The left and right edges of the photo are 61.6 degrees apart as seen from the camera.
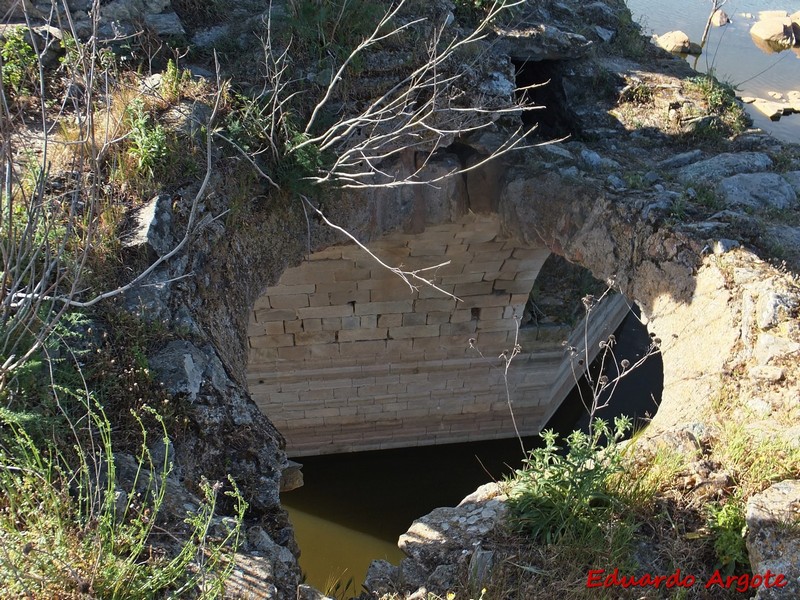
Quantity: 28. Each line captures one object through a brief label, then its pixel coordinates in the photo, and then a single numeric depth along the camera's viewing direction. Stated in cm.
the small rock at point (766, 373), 353
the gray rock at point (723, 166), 514
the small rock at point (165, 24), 491
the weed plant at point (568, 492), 268
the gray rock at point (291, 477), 327
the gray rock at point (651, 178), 506
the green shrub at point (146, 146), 372
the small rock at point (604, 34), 677
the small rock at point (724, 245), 429
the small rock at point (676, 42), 1223
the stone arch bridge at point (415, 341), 623
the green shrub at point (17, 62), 423
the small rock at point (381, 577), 271
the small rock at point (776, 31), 1360
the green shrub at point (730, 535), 268
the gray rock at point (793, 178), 510
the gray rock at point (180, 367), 291
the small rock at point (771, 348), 360
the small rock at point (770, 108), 1159
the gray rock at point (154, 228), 346
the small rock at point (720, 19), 1388
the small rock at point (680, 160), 539
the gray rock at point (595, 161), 528
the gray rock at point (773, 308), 379
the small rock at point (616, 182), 500
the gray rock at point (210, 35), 502
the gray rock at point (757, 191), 489
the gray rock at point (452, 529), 288
